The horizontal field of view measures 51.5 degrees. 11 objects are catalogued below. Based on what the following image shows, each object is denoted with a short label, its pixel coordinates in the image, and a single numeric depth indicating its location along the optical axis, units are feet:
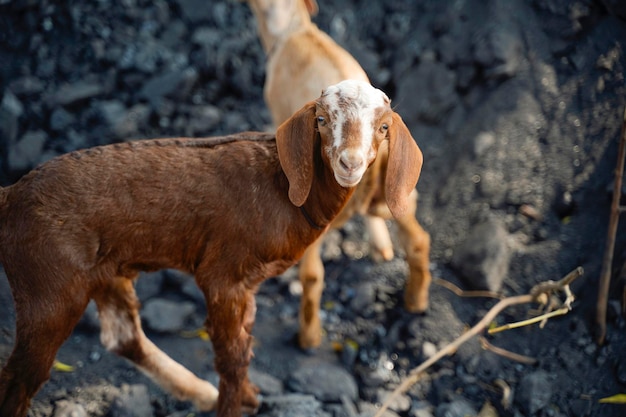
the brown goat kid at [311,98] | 15.14
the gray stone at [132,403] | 13.55
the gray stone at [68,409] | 13.17
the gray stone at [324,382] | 14.67
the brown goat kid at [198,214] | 10.84
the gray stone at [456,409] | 14.33
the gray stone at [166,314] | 15.90
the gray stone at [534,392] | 14.08
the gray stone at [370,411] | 14.16
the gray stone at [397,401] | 14.61
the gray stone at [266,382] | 14.62
